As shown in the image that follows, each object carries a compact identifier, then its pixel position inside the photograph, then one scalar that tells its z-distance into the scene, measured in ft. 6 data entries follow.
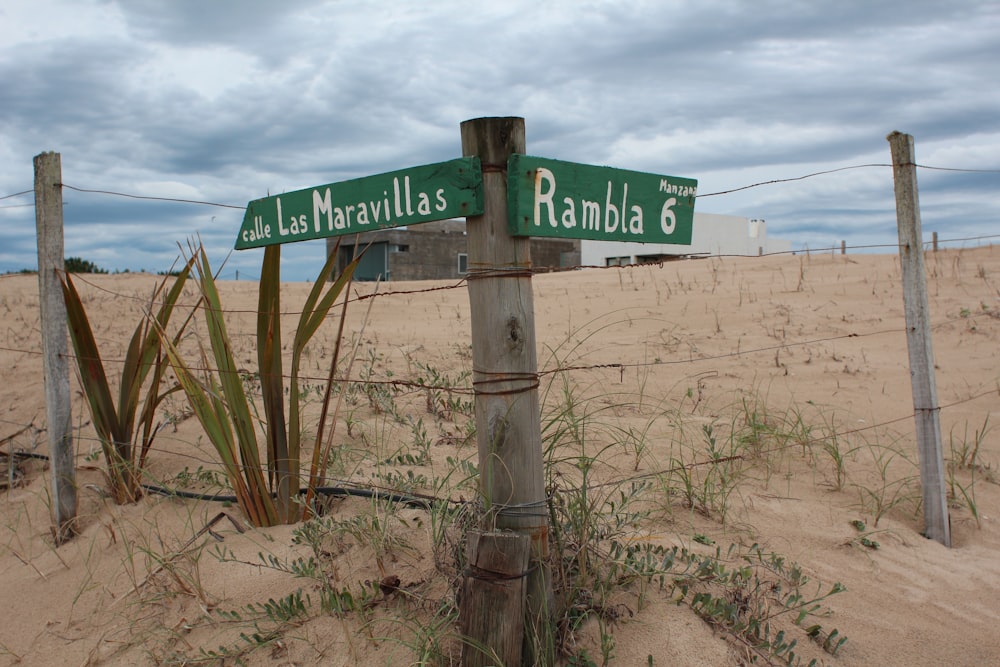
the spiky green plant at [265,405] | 10.46
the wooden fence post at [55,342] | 12.48
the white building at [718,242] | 101.09
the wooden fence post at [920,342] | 11.45
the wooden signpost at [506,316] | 7.29
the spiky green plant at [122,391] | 12.30
